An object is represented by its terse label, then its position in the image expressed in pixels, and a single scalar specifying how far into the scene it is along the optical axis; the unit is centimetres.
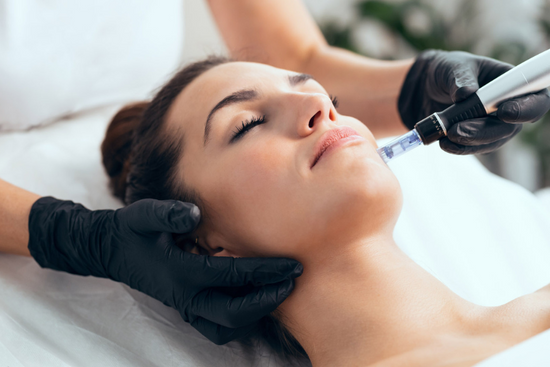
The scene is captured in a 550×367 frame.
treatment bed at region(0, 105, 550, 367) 78
